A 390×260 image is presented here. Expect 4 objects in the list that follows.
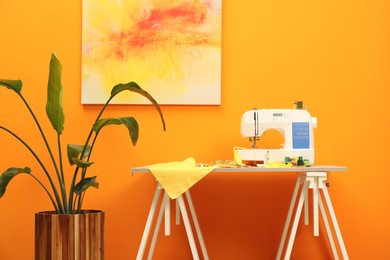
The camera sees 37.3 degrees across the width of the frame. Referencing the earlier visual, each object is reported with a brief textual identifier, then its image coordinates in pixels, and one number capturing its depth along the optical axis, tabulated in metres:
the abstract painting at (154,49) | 3.16
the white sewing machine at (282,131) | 2.80
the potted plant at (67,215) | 2.58
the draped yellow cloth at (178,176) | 2.61
